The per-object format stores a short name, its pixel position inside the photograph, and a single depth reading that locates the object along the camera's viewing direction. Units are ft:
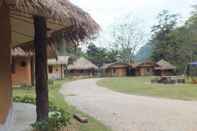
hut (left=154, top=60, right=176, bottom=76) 115.63
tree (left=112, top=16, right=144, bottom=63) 131.24
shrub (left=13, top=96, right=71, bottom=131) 13.81
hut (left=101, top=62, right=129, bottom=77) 128.27
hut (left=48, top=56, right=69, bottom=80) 92.69
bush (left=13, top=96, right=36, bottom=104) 25.70
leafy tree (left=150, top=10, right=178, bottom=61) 122.43
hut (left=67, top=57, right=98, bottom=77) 121.78
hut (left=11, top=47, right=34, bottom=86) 52.68
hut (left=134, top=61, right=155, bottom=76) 127.18
